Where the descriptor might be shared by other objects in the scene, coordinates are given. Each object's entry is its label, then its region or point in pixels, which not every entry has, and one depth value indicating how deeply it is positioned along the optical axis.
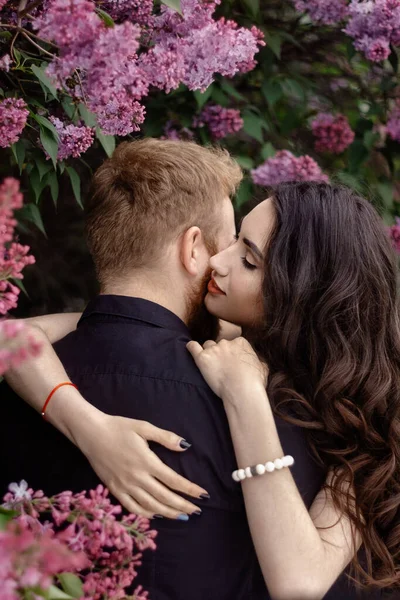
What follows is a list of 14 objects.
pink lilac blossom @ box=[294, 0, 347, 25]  3.10
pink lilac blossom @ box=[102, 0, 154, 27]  1.86
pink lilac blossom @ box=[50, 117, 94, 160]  2.06
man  1.72
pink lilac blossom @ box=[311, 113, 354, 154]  3.46
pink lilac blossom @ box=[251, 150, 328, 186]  3.06
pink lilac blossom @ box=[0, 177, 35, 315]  0.88
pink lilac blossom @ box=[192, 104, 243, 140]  3.11
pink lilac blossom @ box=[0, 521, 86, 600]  0.71
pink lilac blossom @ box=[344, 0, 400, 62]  2.80
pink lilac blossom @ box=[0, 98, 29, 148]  1.80
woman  1.65
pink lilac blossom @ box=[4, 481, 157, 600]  1.15
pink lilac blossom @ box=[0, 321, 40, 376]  0.81
